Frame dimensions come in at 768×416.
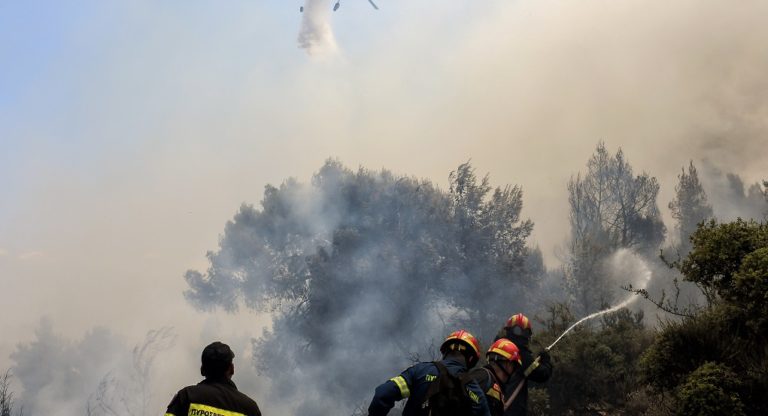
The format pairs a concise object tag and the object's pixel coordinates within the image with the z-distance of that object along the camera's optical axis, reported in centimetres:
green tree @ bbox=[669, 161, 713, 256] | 5638
